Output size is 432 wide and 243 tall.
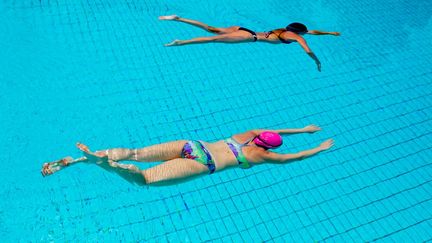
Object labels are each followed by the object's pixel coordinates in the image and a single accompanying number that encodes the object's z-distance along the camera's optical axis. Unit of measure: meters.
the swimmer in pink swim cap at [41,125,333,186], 3.93
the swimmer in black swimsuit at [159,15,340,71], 6.04
